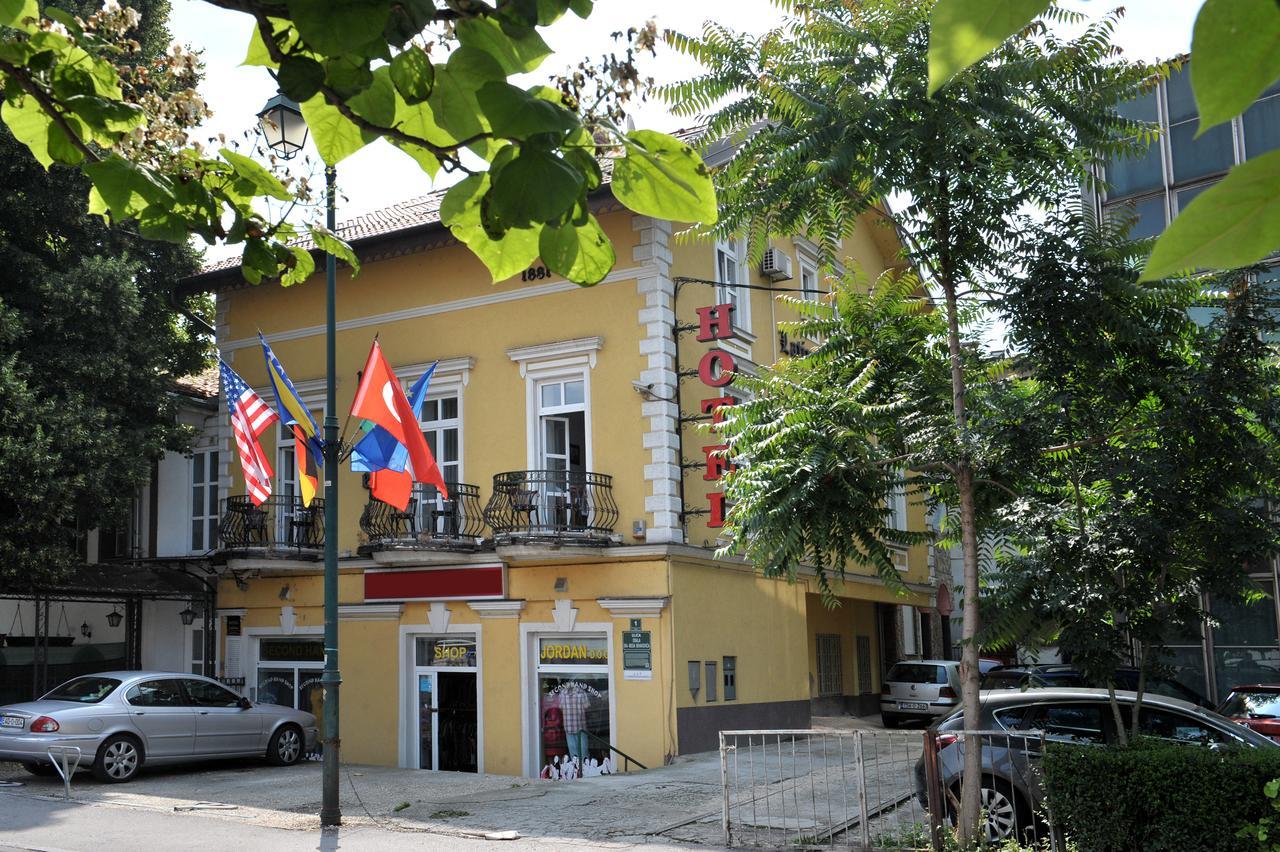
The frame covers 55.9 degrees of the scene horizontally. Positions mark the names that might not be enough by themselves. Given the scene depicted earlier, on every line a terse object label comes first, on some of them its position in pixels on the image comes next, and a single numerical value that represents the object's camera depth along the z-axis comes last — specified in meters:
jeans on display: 18.89
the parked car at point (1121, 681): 15.20
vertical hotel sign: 18.81
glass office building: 22.69
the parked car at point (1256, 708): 15.11
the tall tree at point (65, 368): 18.34
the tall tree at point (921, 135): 9.55
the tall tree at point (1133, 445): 9.37
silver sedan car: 15.90
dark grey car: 10.42
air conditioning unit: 22.42
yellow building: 18.97
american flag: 17.78
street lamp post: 12.80
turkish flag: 15.77
